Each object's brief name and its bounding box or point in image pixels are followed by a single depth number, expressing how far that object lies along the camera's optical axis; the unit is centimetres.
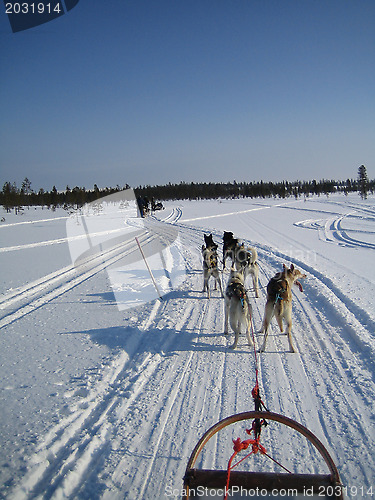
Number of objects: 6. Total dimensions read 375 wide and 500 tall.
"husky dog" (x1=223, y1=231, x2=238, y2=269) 1045
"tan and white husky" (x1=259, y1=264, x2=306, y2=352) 512
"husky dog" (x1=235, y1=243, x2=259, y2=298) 823
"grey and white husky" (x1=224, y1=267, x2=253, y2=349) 511
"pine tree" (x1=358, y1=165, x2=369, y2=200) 6719
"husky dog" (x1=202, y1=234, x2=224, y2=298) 827
